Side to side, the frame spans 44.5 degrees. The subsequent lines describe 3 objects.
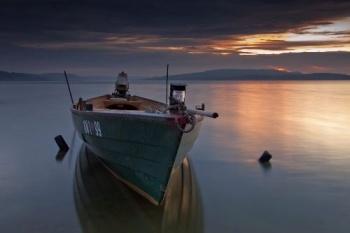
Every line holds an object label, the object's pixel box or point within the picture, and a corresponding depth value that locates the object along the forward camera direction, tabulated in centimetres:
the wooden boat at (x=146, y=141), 892
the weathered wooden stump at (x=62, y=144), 1712
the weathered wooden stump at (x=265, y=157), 1466
